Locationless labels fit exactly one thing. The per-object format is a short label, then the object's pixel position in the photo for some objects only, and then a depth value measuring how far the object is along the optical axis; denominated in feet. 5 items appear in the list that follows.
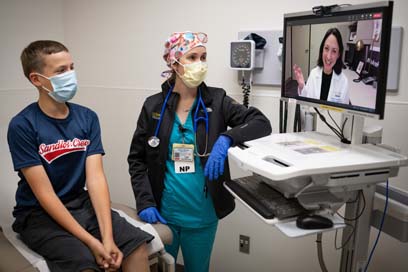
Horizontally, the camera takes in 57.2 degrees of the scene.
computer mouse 3.60
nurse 5.18
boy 4.41
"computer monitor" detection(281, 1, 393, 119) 3.59
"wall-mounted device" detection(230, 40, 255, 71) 6.26
